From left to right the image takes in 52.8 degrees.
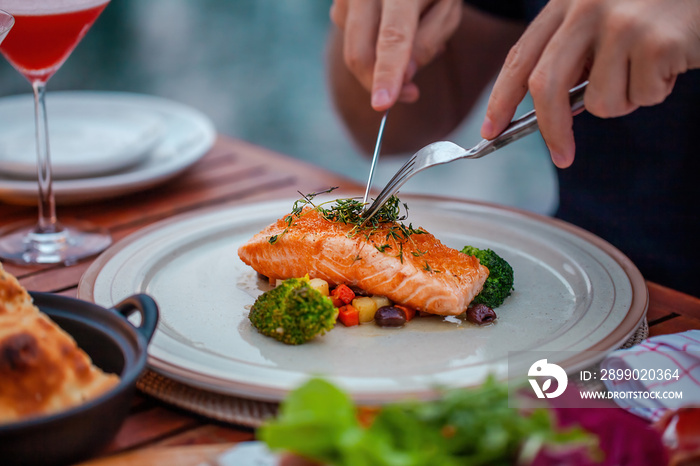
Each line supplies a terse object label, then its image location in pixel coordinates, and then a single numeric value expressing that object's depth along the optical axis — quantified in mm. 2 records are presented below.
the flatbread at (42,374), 1248
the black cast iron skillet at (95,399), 1199
